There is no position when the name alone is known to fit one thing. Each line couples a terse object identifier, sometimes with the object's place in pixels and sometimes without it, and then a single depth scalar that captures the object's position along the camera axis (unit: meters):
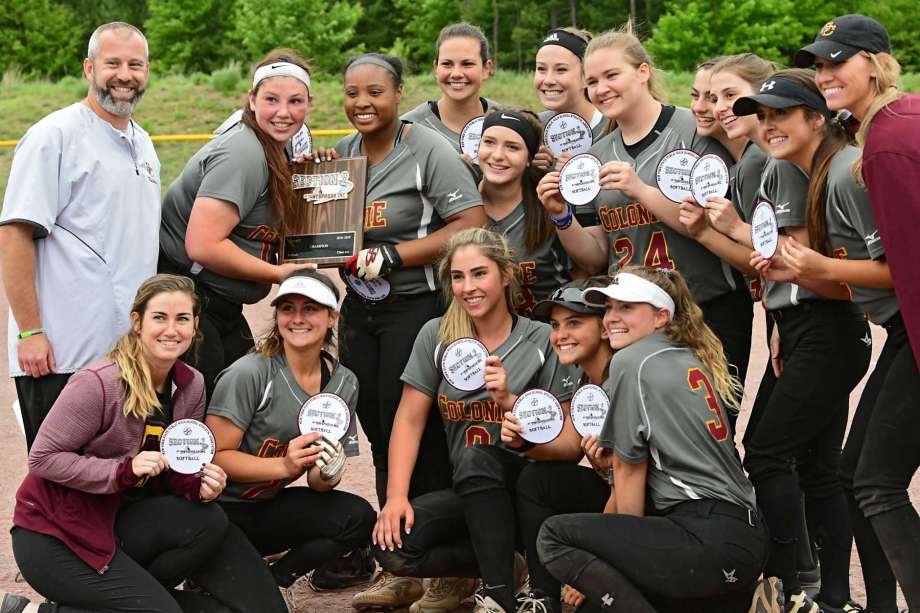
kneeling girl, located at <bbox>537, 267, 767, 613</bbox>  4.54
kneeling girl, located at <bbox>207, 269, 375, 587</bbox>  5.18
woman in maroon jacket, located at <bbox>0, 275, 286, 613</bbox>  4.61
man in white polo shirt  5.15
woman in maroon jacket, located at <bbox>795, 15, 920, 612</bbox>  4.21
